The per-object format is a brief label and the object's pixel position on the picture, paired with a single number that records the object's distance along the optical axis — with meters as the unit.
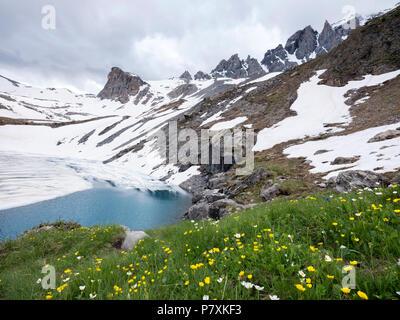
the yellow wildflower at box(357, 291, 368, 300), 1.69
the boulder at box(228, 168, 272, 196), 14.93
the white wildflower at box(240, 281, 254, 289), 2.09
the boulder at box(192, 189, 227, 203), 15.71
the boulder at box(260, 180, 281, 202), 11.10
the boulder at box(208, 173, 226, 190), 21.00
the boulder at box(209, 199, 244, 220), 11.23
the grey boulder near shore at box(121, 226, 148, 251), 6.33
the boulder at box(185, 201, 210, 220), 13.00
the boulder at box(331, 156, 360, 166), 12.46
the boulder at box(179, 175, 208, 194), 25.78
